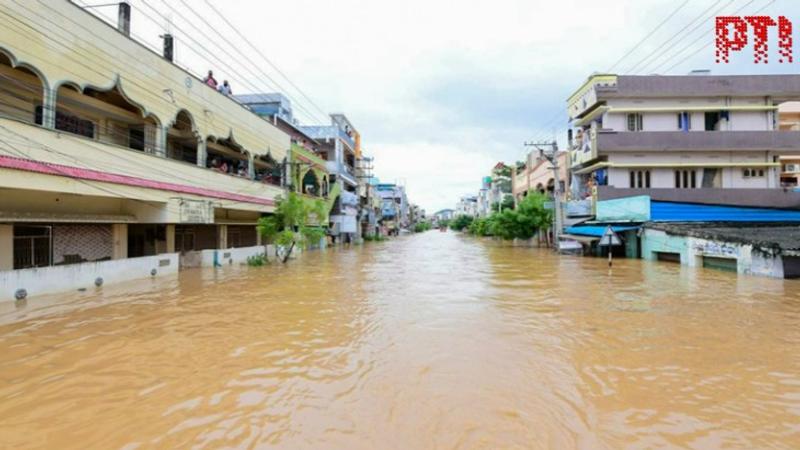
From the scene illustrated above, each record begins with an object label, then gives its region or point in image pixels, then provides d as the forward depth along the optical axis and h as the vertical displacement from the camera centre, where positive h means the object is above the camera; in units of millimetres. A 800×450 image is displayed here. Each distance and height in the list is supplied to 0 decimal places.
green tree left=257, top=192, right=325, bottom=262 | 21953 +323
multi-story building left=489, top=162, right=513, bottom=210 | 66750 +7669
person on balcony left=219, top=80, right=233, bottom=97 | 25203 +9108
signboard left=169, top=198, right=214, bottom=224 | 17047 +860
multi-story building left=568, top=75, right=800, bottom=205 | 24875 +5687
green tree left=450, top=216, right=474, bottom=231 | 101000 +1354
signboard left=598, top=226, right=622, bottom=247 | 17719 -528
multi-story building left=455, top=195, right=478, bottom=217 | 116488 +7258
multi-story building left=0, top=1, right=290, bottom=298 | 11352 +2636
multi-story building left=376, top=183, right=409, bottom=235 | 83738 +4828
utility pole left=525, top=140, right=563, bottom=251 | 31094 +3104
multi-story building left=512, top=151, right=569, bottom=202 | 35000 +5447
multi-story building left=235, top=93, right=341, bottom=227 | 30959 +5627
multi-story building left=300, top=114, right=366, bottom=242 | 41969 +6742
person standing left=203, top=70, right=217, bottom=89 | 22469 +8515
